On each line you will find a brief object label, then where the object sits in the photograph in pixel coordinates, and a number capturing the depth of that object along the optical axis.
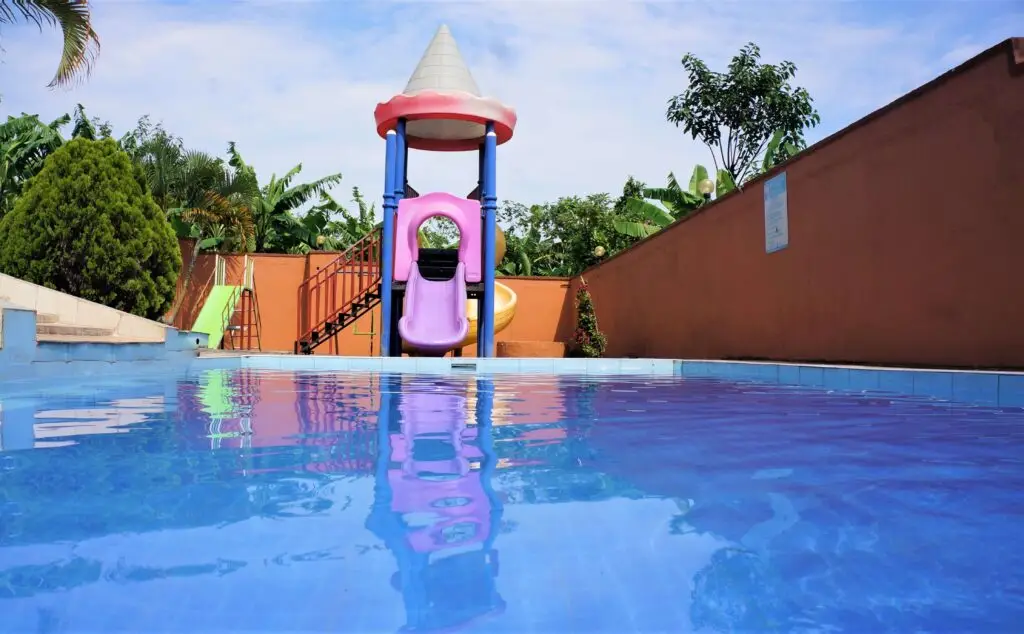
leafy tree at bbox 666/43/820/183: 22.89
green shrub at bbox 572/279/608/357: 14.87
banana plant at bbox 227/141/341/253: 20.73
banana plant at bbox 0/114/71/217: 18.06
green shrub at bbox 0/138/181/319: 11.73
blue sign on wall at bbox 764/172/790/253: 9.95
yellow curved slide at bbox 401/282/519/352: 15.77
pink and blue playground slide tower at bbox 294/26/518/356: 12.68
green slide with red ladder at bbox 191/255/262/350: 13.55
